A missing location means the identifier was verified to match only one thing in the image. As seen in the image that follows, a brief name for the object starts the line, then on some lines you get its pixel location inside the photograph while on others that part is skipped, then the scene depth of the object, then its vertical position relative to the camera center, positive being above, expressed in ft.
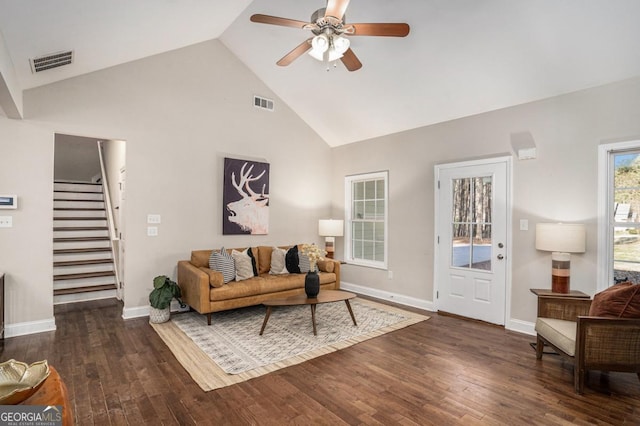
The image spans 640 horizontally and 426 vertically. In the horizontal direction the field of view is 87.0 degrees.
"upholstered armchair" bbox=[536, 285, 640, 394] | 8.60 -3.39
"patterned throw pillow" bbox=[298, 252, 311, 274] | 16.84 -2.62
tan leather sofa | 13.32 -3.15
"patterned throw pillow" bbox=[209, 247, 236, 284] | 14.39 -2.31
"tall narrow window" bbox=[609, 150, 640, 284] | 11.03 -0.02
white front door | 13.93 -1.14
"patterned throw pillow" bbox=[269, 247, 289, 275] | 16.66 -2.55
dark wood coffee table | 12.40 -3.37
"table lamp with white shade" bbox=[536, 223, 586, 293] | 11.18 -1.05
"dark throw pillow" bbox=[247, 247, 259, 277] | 16.11 -2.46
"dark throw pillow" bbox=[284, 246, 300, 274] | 16.75 -2.51
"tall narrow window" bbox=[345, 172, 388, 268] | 18.89 -0.40
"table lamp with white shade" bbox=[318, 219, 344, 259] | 19.67 -1.05
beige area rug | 9.87 -4.57
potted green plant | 13.67 -3.60
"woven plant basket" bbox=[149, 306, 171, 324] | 13.80 -4.30
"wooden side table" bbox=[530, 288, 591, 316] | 10.84 -2.65
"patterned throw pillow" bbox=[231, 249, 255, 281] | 15.14 -2.49
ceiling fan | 8.81 +4.99
